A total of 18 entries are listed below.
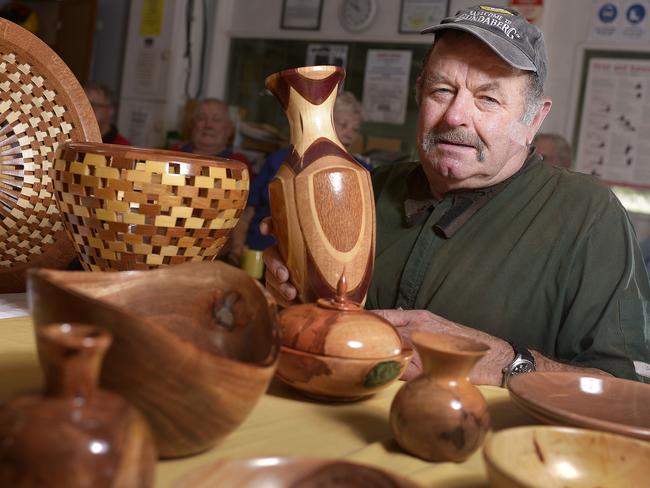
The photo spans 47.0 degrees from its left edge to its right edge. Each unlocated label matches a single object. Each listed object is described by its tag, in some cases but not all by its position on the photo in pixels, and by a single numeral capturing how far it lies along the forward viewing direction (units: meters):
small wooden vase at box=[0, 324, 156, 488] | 0.41
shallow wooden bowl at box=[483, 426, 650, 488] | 0.65
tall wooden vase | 0.99
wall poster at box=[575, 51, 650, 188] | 3.90
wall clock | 4.75
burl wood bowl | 0.53
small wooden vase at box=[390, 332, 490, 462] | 0.68
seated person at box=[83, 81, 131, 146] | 4.79
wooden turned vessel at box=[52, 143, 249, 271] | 0.92
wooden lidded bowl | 0.79
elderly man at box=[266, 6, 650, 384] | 1.45
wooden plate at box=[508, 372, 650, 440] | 0.88
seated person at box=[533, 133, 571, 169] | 3.79
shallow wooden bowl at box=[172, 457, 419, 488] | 0.53
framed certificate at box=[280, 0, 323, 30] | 4.97
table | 0.67
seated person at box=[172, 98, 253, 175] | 4.75
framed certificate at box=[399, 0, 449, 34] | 4.47
